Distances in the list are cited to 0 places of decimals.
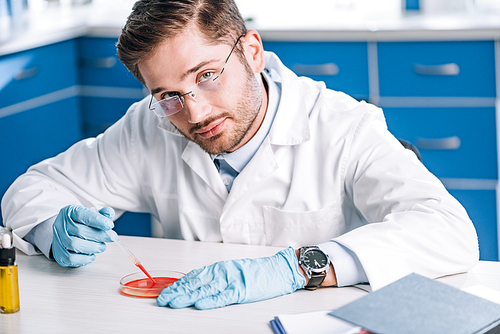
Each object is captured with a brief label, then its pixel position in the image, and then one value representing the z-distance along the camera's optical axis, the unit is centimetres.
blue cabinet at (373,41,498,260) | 273
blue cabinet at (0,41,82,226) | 277
